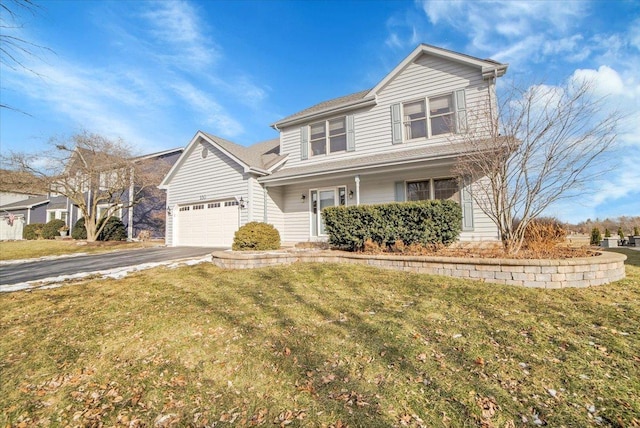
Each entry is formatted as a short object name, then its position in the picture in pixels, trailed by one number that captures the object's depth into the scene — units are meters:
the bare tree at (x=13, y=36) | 2.70
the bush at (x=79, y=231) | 18.36
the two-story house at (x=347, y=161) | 9.63
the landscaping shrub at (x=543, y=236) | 6.69
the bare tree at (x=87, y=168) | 16.94
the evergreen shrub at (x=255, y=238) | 9.21
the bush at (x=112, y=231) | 17.80
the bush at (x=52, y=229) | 21.11
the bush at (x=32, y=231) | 22.12
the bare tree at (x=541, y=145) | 6.36
